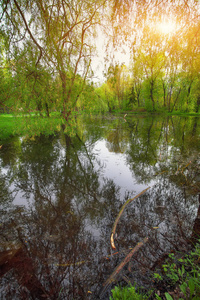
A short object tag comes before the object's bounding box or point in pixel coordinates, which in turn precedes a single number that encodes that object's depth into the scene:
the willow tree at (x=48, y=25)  3.79
